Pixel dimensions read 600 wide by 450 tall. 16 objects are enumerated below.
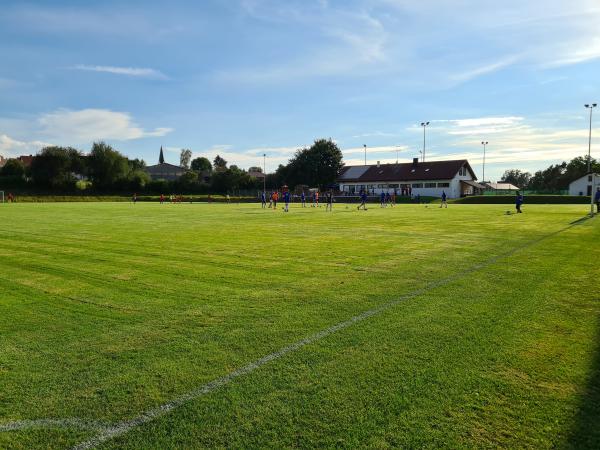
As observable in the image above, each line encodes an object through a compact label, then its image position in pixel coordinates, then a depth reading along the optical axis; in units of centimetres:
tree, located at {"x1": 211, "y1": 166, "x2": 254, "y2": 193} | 9619
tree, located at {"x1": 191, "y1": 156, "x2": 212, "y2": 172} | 17262
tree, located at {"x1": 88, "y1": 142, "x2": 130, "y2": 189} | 8962
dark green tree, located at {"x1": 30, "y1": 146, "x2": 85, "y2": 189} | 8575
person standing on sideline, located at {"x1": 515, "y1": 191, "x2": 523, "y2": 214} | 3127
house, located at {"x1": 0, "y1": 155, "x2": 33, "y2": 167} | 13325
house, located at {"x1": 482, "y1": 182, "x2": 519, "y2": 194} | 13282
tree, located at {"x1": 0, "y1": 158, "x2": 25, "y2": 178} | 9391
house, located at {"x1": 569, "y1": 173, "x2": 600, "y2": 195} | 8662
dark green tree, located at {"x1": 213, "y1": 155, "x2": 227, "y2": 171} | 18811
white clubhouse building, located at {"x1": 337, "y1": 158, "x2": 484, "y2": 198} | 8181
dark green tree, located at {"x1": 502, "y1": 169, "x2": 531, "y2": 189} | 19096
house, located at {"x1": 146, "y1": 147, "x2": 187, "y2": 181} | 14138
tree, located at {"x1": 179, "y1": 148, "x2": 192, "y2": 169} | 17400
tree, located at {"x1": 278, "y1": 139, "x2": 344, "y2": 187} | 9981
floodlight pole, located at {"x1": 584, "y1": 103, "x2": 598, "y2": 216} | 2650
